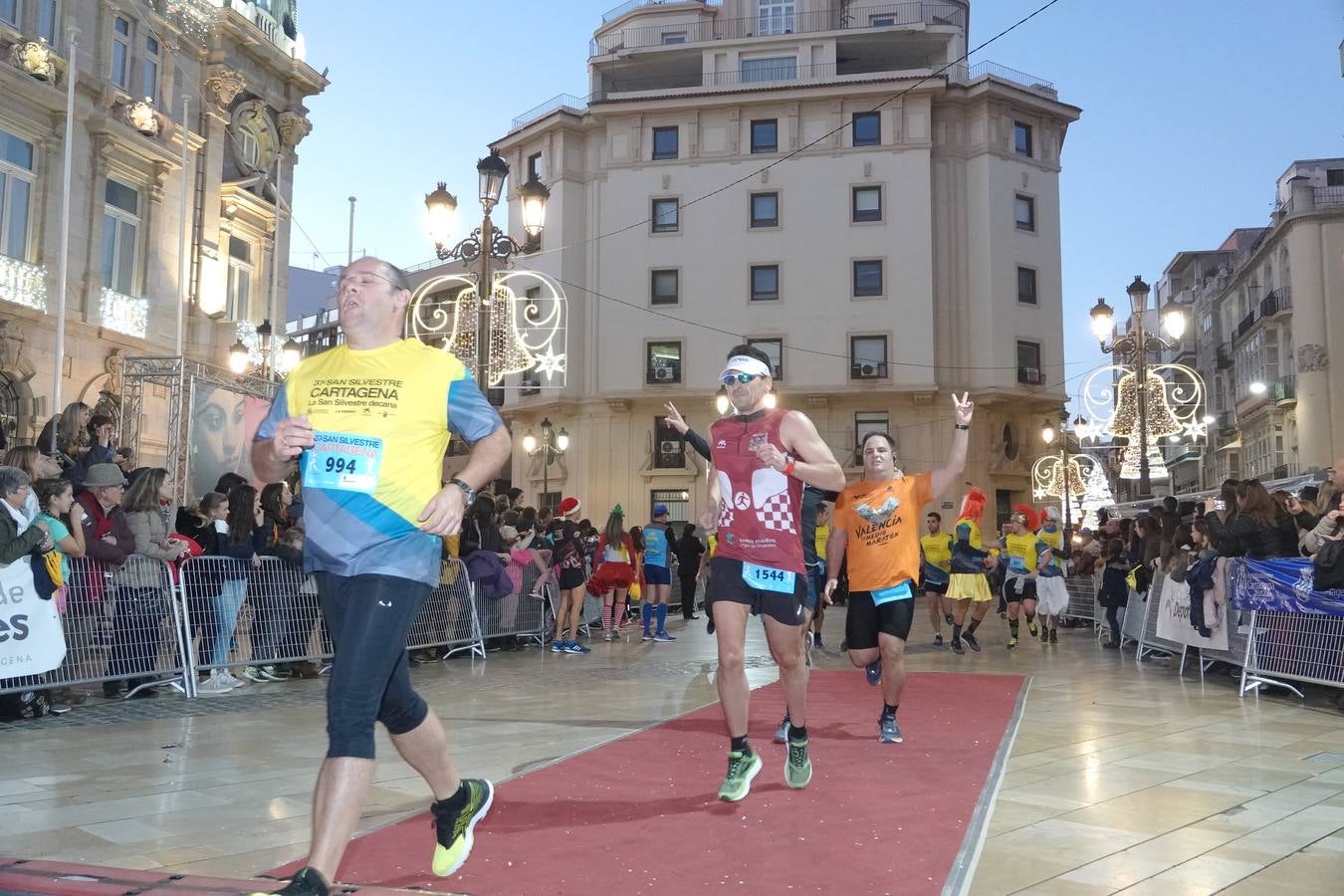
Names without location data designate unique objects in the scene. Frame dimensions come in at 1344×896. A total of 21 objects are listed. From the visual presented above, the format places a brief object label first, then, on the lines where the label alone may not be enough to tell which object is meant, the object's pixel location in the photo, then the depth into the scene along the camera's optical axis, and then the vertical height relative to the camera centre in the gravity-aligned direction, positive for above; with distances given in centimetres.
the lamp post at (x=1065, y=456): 2553 +210
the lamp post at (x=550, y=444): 3350 +302
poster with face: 1752 +156
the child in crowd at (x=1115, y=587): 1555 -65
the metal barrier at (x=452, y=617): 1266 -93
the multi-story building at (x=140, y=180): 1975 +699
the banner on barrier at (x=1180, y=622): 1124 -86
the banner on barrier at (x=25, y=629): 786 -67
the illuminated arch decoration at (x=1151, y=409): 1867 +218
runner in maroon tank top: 538 -3
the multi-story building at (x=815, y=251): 4009 +1016
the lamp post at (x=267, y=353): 2430 +398
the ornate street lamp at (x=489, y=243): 1252 +346
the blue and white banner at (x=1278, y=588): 959 -43
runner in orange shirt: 710 -13
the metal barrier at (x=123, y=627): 872 -74
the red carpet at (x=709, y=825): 400 -120
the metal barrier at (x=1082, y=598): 1969 -103
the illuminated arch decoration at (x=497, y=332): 1425 +258
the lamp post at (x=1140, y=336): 1783 +330
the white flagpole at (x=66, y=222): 1878 +519
